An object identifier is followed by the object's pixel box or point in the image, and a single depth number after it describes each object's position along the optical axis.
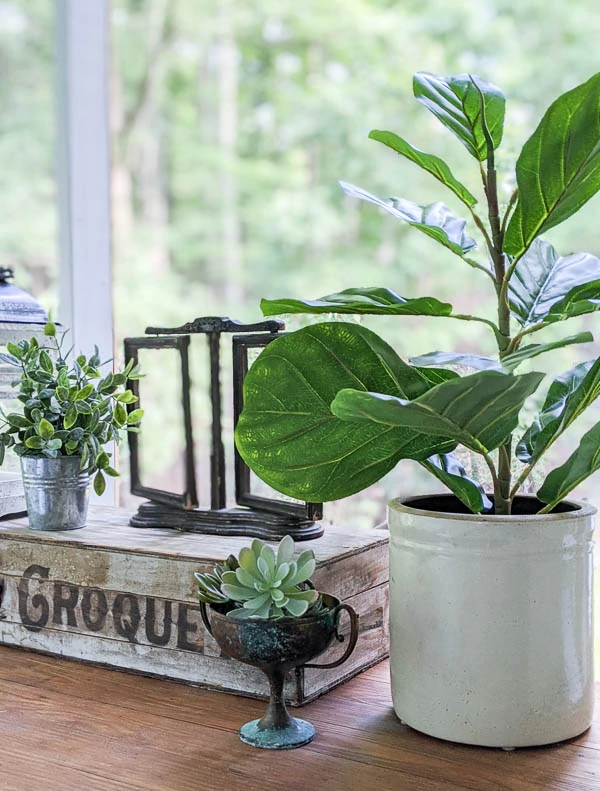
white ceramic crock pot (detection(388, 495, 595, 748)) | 0.80
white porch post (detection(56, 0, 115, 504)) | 1.48
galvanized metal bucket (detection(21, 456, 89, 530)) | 1.14
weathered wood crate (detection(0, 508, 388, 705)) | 0.98
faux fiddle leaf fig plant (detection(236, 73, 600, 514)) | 0.77
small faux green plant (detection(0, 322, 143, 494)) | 1.13
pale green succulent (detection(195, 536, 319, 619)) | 0.81
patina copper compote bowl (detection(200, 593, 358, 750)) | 0.80
